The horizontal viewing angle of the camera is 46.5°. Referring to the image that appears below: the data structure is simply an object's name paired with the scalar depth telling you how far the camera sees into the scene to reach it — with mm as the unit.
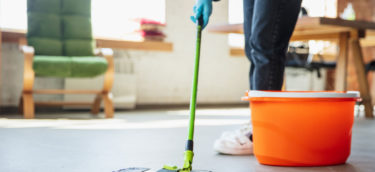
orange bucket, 1250
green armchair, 2941
